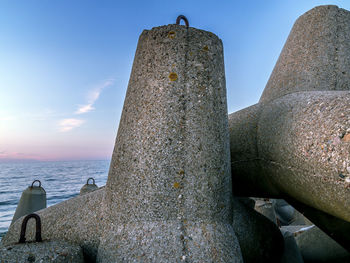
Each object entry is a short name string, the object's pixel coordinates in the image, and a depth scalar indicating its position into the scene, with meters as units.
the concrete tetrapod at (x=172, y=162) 1.77
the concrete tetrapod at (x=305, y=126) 1.58
